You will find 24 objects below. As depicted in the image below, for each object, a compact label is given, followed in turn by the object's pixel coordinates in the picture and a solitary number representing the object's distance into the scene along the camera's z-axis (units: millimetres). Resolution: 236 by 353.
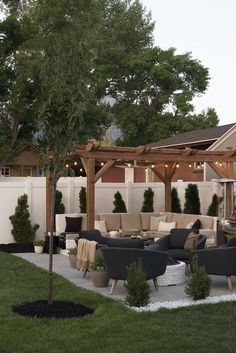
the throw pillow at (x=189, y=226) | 16616
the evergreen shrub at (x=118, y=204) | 19781
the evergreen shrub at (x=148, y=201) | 20281
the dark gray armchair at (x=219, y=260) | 10312
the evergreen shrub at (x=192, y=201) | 20125
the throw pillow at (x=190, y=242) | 12734
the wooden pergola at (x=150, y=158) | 15820
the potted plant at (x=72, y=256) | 12714
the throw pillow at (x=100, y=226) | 17734
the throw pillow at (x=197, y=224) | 16453
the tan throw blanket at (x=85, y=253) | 11500
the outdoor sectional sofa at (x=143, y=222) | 16938
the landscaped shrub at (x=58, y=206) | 18591
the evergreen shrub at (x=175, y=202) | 20734
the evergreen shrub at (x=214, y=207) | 19828
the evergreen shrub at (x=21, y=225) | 17453
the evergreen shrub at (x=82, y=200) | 19062
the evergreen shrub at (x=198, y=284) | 9281
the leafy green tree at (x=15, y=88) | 23609
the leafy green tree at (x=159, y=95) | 39281
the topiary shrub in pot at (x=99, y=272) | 10609
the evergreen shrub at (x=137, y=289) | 8773
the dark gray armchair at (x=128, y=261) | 9703
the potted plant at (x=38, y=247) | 16203
